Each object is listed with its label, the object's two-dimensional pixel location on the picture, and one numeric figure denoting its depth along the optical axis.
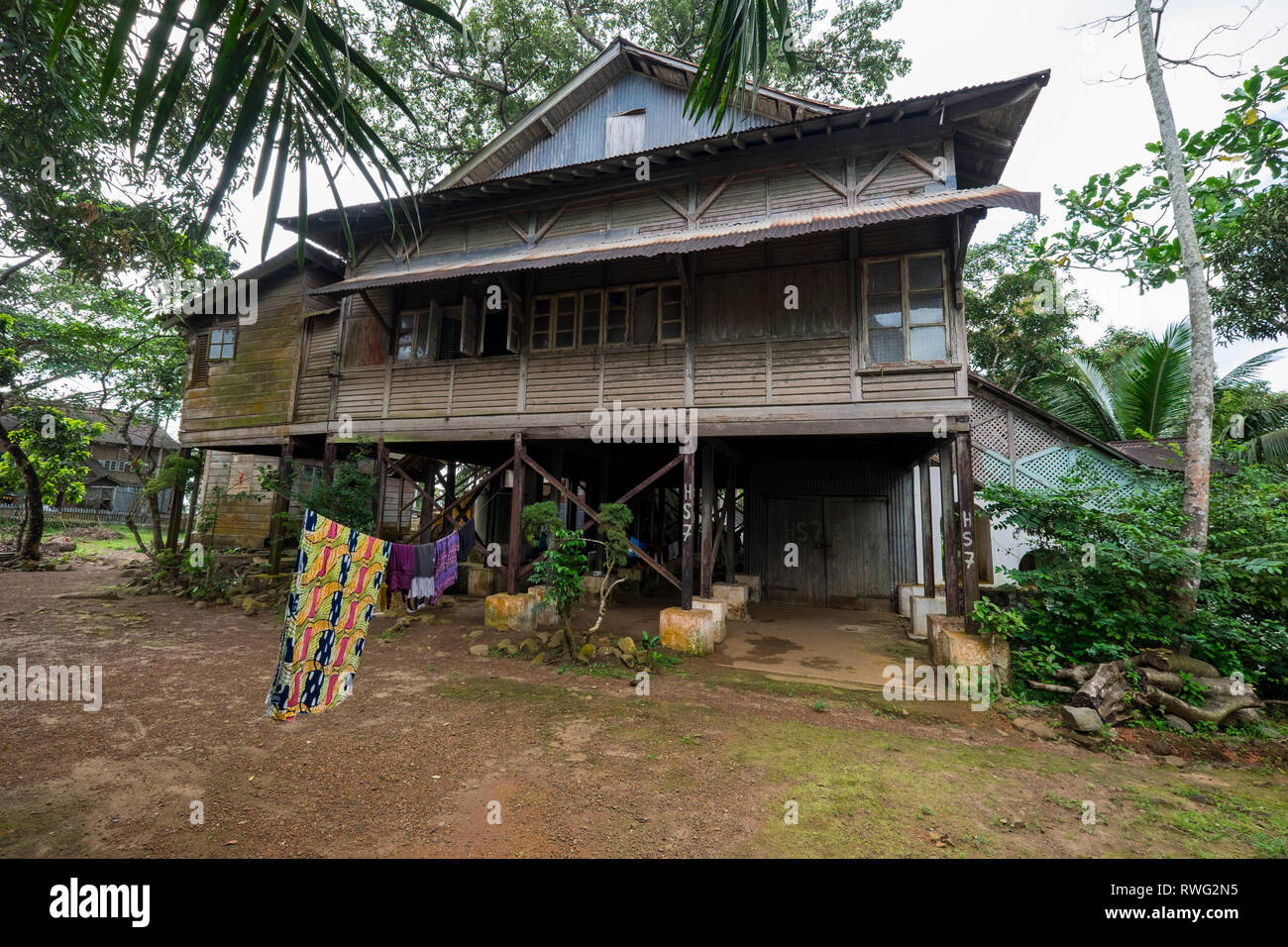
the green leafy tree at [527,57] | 15.58
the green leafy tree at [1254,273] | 11.50
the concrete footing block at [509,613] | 8.45
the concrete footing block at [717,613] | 7.89
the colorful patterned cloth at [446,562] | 8.61
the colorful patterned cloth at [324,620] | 3.68
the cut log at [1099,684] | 5.18
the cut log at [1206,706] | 4.96
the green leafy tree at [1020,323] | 16.25
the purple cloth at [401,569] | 7.73
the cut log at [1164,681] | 5.27
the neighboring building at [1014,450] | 11.11
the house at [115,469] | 27.08
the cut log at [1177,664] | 5.39
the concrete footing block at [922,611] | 8.42
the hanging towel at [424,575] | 8.00
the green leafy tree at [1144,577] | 5.55
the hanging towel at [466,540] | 9.91
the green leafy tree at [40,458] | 14.54
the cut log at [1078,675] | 5.50
